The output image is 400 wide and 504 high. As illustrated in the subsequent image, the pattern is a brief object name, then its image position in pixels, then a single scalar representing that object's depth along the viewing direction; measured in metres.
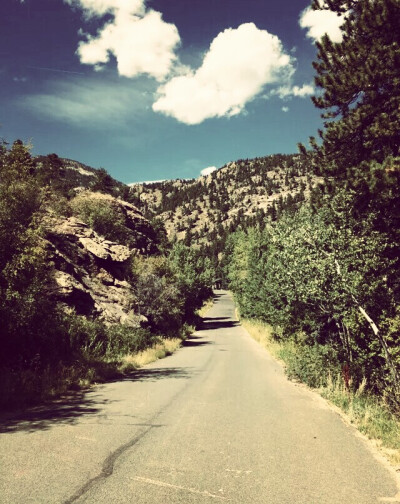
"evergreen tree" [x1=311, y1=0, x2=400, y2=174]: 10.66
